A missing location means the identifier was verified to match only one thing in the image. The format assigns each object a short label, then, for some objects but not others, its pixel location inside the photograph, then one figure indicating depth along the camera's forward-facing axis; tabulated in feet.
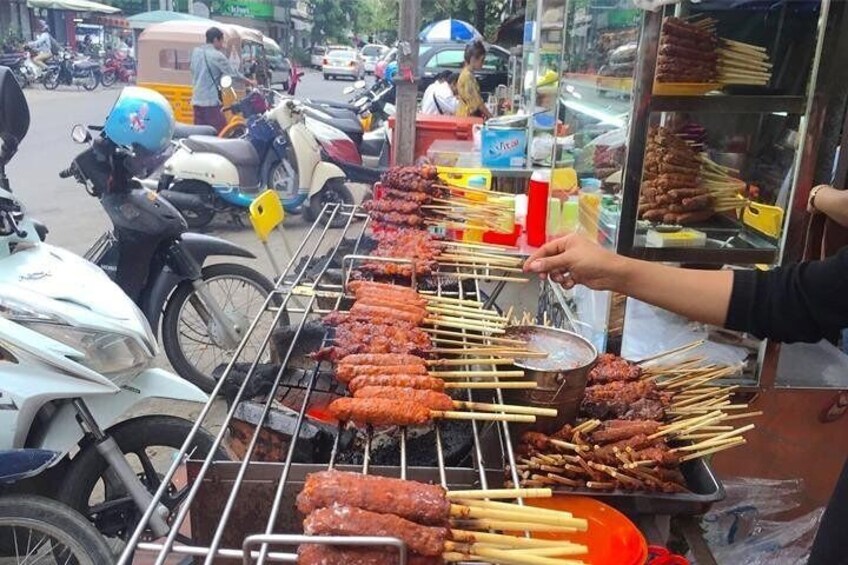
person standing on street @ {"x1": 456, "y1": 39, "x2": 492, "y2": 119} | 39.27
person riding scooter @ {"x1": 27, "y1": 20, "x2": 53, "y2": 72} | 97.54
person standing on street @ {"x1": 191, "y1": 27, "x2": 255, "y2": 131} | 41.45
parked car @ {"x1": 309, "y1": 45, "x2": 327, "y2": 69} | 179.62
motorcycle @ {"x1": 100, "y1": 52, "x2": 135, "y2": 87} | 100.78
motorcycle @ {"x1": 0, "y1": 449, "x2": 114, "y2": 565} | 9.02
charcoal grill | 5.07
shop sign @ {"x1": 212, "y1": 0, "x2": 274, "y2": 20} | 156.15
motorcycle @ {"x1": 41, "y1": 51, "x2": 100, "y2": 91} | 91.97
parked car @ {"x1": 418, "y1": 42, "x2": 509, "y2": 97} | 61.00
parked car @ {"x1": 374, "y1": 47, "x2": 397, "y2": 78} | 68.15
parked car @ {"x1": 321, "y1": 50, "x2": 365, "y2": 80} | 138.31
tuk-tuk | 52.70
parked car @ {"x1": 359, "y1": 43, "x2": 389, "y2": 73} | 146.82
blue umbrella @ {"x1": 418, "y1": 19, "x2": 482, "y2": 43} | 67.97
